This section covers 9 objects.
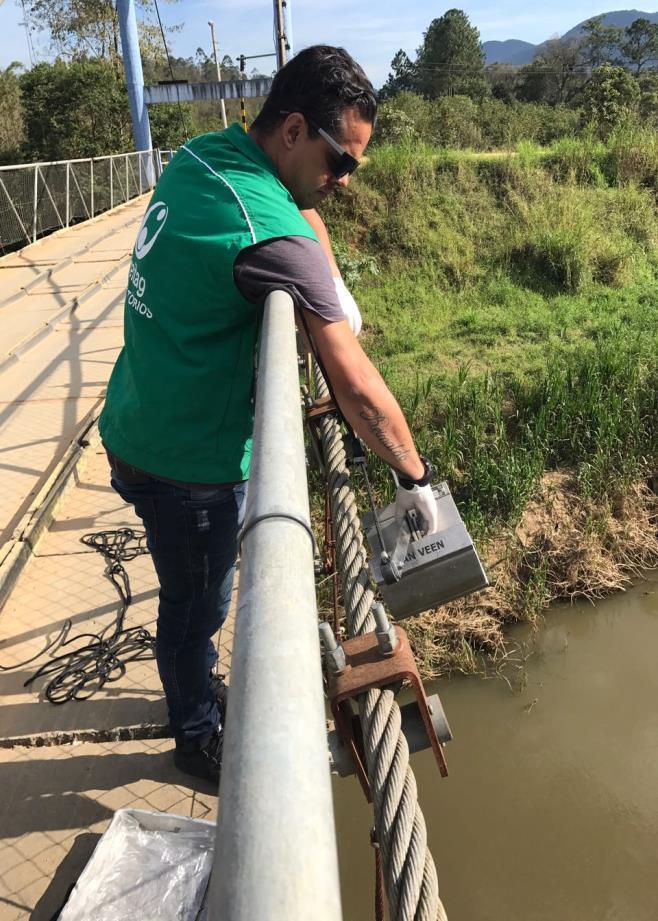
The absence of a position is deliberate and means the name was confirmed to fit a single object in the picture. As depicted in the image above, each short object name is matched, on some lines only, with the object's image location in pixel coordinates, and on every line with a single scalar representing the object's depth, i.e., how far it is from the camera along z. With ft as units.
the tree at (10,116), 79.10
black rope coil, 7.57
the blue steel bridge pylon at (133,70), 64.64
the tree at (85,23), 95.04
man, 4.31
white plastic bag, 4.92
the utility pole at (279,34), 36.00
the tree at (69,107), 78.18
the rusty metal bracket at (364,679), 3.26
